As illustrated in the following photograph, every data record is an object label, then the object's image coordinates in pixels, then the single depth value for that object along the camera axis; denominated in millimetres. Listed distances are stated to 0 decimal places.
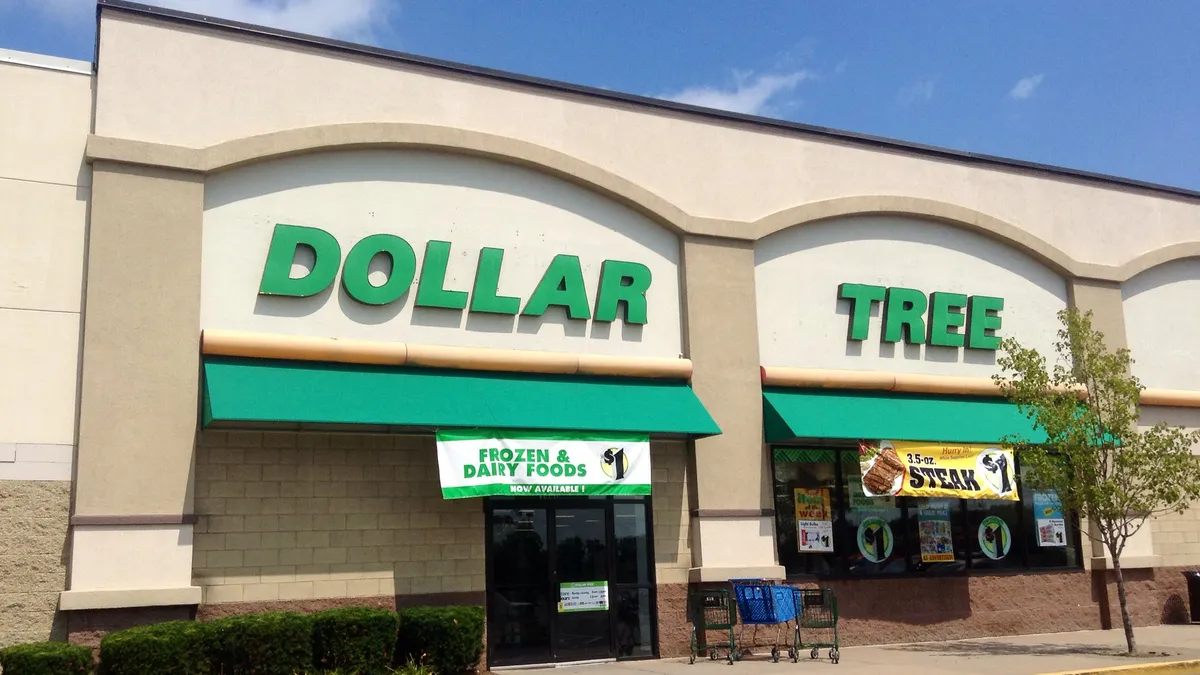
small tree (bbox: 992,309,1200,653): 18297
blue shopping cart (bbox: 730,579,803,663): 17455
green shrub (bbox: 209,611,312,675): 14039
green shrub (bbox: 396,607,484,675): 15320
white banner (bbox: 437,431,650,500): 16562
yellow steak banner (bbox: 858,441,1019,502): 19938
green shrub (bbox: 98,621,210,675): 13453
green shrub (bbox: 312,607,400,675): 14750
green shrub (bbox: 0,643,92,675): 12856
